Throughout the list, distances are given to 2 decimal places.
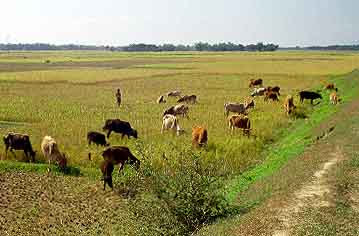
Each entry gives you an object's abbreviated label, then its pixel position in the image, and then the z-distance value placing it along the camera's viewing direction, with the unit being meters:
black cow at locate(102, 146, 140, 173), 17.02
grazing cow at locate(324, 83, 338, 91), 40.19
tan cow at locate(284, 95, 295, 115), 29.08
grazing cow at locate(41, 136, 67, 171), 17.58
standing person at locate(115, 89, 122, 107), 32.51
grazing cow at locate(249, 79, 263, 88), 45.66
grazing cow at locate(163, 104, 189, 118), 27.73
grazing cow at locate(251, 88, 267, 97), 38.81
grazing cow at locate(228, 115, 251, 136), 22.98
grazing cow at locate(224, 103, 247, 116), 28.61
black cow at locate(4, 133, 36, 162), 18.45
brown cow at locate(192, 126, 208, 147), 19.86
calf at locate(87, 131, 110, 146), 20.27
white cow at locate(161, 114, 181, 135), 22.92
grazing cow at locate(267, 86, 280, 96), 37.81
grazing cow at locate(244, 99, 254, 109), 31.05
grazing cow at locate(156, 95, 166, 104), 35.44
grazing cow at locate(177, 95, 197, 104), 33.99
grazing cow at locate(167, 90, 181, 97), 38.44
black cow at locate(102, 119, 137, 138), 21.97
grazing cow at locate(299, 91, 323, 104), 34.47
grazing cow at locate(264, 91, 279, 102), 35.66
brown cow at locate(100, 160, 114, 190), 15.84
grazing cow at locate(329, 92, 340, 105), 32.19
